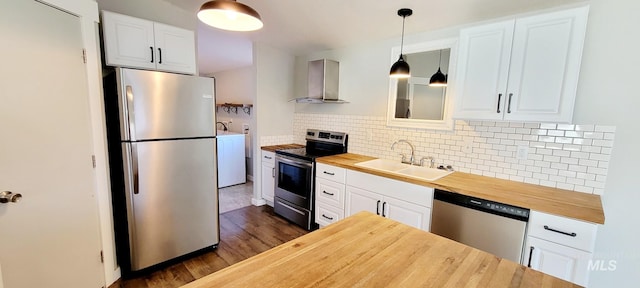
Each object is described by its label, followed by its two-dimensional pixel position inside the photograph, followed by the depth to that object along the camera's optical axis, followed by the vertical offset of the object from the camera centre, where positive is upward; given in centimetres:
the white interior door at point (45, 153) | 141 -27
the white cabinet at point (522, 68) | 173 +42
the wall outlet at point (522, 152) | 217 -24
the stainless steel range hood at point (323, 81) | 335 +49
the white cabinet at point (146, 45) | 196 +57
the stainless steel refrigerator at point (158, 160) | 201 -40
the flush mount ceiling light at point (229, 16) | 122 +53
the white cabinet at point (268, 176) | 361 -88
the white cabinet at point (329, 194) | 280 -86
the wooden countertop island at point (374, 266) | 83 -52
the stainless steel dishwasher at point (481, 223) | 172 -73
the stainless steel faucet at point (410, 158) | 283 -40
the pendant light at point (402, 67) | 222 +47
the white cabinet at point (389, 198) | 215 -73
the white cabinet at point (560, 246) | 152 -75
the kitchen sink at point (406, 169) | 244 -50
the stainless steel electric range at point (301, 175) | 309 -73
